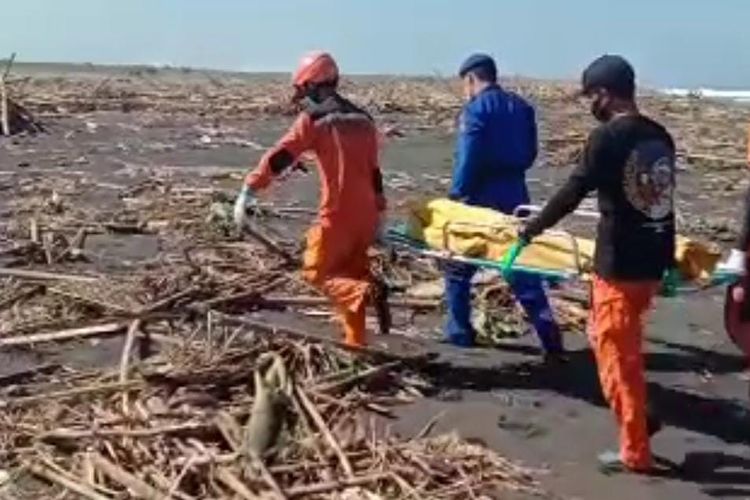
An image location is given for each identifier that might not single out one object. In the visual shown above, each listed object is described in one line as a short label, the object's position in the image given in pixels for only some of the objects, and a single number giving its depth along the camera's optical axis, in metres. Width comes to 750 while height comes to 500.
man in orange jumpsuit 8.40
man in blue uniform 9.09
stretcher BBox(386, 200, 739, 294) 7.77
